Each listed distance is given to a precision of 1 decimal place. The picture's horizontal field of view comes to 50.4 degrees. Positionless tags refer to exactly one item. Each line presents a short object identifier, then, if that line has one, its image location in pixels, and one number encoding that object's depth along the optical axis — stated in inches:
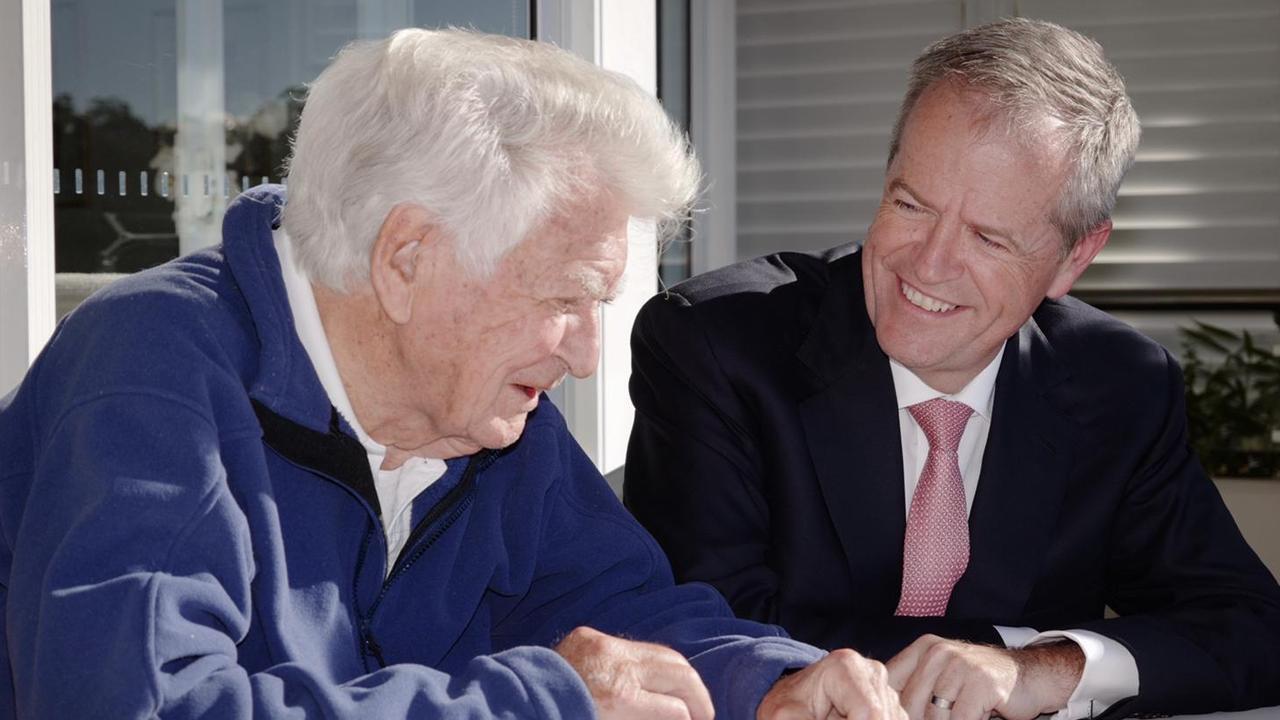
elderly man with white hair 38.5
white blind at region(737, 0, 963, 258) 179.3
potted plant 169.5
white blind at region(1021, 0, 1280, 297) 168.7
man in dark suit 68.2
